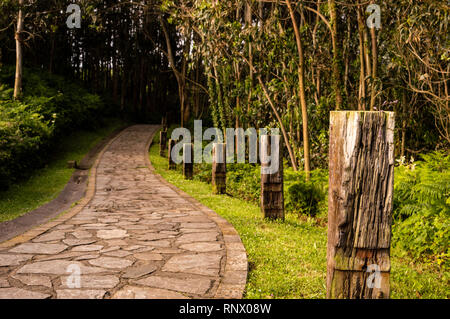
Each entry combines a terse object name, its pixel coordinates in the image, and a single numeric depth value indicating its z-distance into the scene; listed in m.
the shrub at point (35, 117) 10.16
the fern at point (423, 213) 4.35
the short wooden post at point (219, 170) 8.70
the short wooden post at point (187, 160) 10.45
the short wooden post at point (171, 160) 12.73
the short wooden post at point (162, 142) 16.27
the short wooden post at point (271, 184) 5.69
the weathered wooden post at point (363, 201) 2.35
